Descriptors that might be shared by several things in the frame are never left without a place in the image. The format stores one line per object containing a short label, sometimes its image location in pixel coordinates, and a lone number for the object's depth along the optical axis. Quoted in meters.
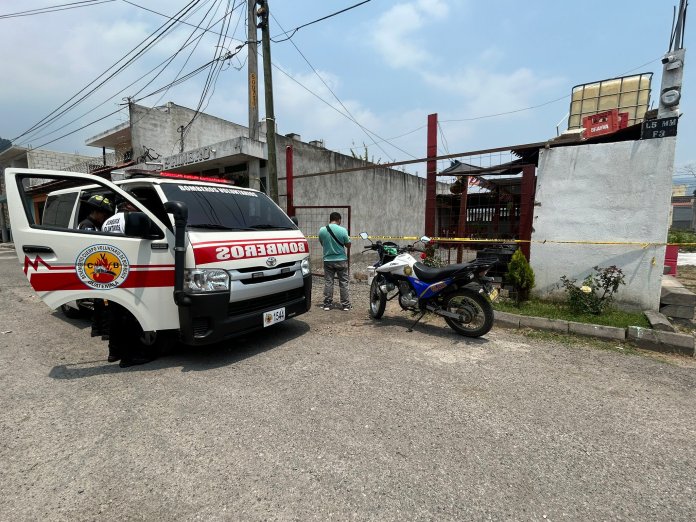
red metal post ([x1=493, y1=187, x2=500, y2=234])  7.69
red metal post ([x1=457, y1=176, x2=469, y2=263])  6.41
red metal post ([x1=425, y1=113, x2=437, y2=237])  6.27
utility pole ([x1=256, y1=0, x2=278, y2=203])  7.45
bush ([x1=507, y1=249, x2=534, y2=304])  5.48
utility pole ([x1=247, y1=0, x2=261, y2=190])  8.62
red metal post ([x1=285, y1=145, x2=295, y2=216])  8.05
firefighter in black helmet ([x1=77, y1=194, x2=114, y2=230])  4.38
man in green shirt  5.80
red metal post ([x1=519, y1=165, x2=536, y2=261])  5.76
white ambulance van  3.42
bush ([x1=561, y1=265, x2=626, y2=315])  5.00
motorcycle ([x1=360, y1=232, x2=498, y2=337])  4.36
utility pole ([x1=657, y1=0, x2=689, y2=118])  4.82
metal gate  9.67
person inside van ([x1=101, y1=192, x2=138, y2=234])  3.65
